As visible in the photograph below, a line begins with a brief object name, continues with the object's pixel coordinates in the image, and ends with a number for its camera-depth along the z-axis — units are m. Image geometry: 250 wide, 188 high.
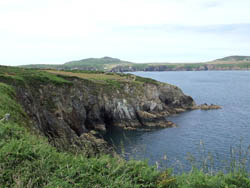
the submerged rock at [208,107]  89.08
